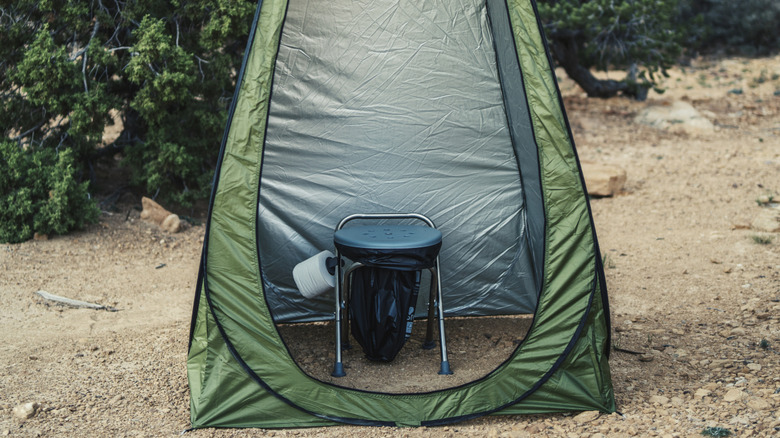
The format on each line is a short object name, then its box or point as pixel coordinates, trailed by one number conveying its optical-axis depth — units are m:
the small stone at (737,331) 3.69
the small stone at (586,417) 2.80
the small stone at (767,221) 5.32
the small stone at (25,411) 2.85
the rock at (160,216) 5.75
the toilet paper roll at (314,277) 3.38
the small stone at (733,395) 2.89
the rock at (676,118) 8.69
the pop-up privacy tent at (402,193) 2.83
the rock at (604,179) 6.54
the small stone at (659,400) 2.93
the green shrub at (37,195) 5.13
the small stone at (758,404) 2.78
